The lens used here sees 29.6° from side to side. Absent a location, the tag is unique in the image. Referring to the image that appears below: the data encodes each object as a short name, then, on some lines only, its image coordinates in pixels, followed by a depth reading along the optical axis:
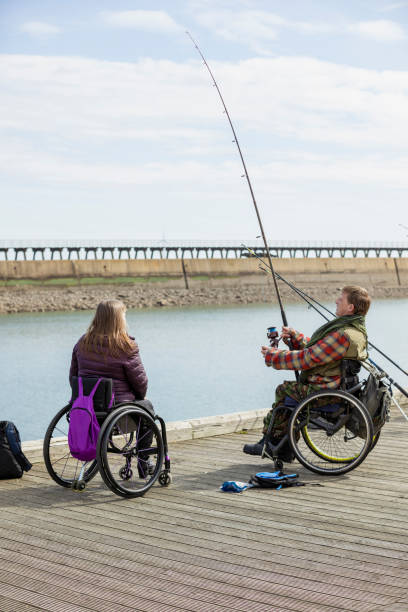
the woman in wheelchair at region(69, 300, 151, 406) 4.38
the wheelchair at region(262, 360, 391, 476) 4.61
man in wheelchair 4.66
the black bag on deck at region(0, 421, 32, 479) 4.67
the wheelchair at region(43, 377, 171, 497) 4.15
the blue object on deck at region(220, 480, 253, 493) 4.44
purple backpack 4.22
